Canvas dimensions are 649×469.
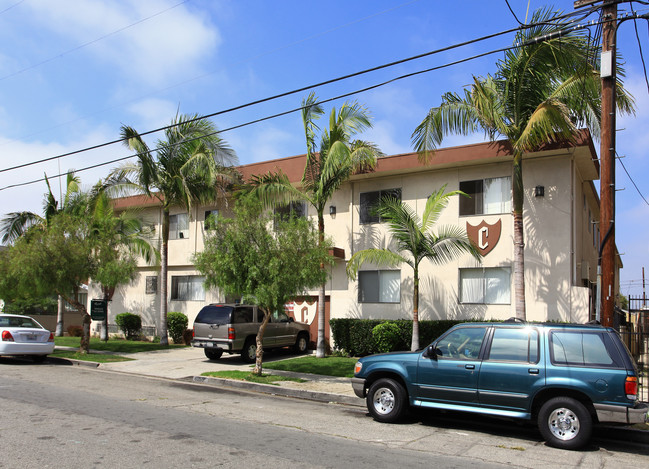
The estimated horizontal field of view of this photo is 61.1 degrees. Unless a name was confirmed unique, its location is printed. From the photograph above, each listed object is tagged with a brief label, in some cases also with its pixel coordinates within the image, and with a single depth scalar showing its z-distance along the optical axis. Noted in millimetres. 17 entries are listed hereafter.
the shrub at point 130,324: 24984
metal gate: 11979
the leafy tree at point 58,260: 17516
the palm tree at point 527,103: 12734
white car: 16172
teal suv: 7496
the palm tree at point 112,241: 18672
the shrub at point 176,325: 23156
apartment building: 16078
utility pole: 9648
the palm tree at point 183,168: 20453
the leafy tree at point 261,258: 13195
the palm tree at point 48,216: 23125
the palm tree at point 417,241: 16031
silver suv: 16828
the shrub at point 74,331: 26750
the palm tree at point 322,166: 17031
